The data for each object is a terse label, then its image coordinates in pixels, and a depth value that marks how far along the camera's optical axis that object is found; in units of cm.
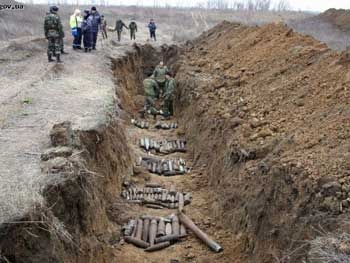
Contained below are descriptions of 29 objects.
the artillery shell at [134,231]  908
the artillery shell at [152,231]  896
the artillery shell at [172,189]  1088
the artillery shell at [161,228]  912
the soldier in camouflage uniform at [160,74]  1795
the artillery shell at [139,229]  900
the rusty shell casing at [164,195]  1056
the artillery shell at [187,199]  1047
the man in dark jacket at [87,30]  1802
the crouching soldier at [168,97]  1753
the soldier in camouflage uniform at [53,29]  1514
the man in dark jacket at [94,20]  1843
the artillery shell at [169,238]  894
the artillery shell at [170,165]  1225
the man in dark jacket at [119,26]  2512
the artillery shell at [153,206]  1035
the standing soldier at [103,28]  2385
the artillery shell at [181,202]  1014
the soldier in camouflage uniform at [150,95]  1736
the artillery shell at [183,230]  914
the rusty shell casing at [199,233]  845
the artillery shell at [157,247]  870
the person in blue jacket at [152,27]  2722
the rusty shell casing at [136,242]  879
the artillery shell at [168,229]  919
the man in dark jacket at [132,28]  2625
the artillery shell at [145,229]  904
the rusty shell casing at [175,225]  922
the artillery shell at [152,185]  1129
